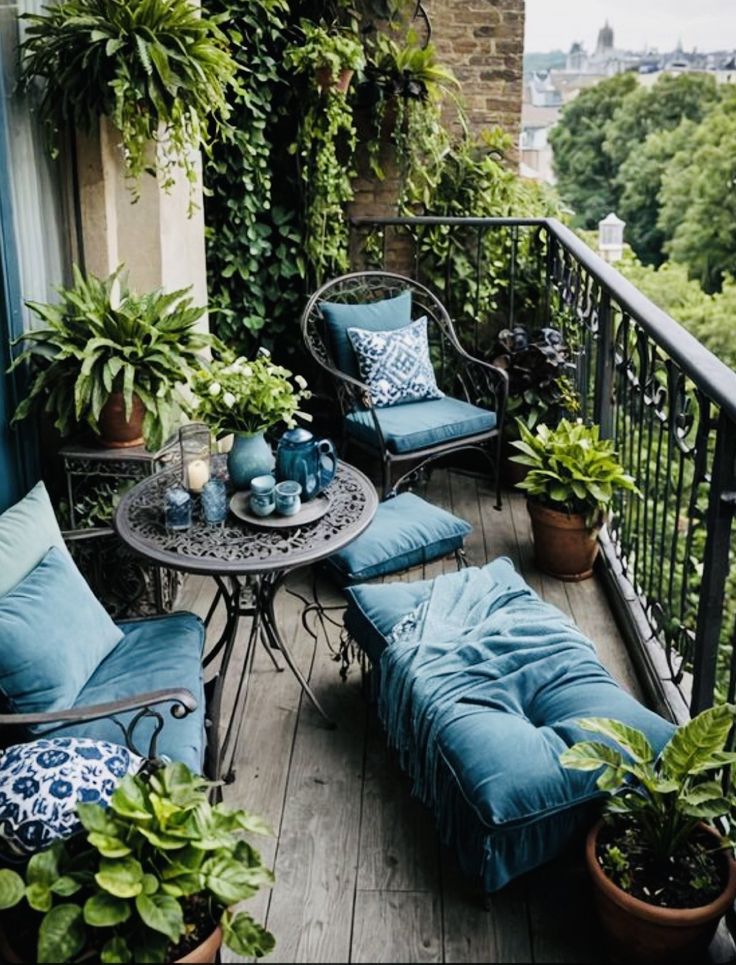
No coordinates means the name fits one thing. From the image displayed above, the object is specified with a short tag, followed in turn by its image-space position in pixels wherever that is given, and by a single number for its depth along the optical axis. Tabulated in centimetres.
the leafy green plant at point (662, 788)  193
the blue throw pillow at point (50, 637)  206
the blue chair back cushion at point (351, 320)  422
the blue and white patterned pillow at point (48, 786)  176
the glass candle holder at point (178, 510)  262
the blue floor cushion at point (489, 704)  207
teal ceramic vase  277
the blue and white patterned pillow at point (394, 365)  414
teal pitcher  273
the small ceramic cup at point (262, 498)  266
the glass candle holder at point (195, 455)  279
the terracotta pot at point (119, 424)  314
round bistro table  247
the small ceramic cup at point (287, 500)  267
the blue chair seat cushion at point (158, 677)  212
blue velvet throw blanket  233
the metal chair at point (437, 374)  397
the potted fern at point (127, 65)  292
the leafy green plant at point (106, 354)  299
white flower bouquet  267
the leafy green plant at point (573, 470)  350
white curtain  297
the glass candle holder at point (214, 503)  266
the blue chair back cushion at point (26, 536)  229
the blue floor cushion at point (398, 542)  313
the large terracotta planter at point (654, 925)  187
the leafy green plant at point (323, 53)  412
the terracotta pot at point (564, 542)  357
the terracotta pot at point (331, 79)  419
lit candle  278
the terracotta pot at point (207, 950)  174
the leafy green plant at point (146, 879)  164
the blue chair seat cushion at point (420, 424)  391
